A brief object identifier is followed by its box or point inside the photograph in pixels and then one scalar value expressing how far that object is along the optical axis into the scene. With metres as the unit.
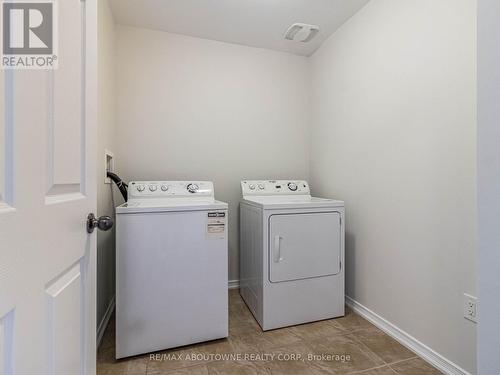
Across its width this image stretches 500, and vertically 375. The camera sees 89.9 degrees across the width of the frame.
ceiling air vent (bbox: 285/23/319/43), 2.18
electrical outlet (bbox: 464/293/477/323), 1.25
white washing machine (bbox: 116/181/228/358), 1.48
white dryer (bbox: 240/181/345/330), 1.80
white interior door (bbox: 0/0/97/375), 0.49
